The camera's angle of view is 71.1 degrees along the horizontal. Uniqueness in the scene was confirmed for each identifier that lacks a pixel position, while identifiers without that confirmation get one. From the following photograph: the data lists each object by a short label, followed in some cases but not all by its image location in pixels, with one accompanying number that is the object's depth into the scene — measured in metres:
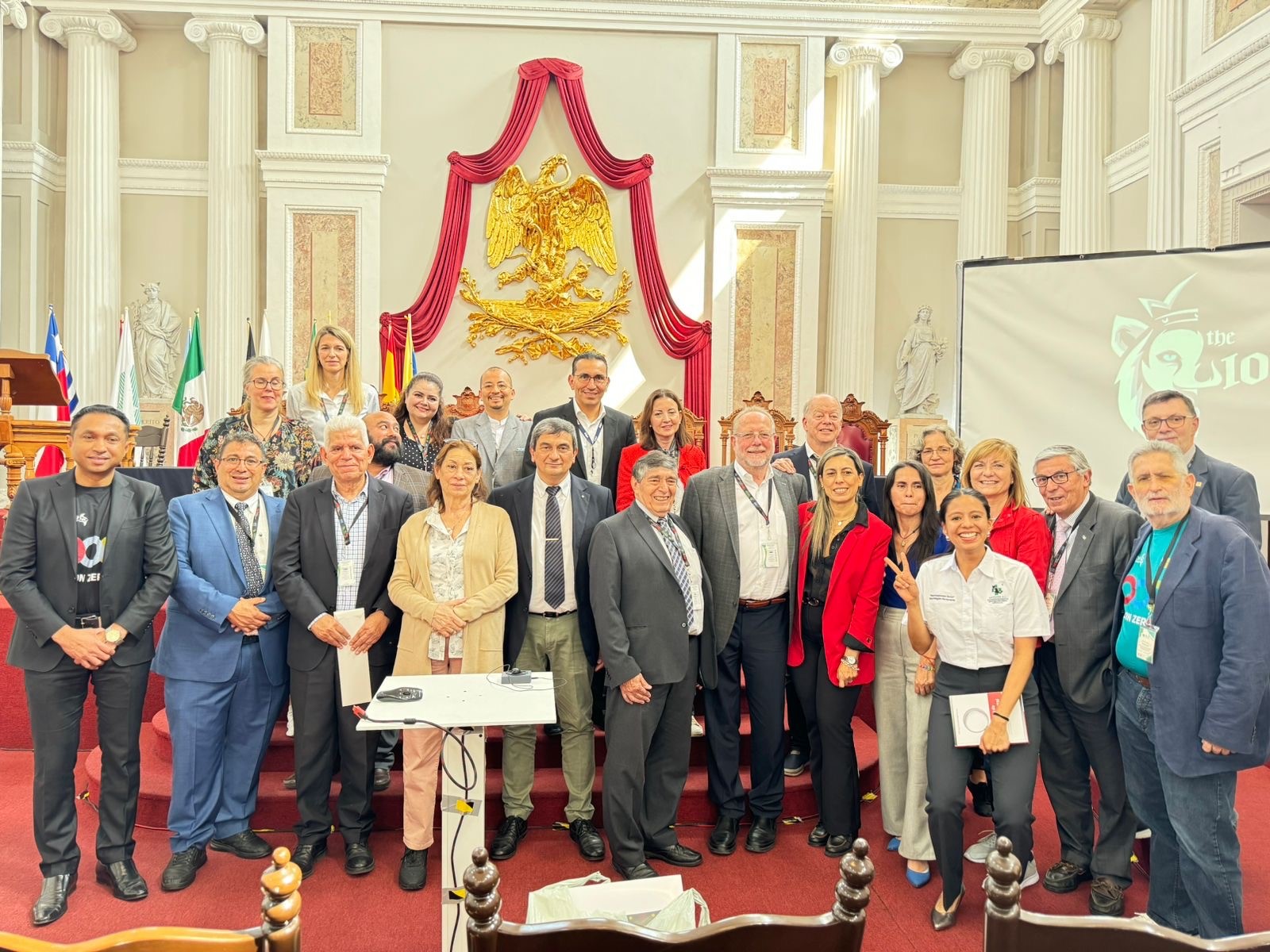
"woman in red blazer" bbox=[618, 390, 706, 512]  3.96
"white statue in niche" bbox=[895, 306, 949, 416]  10.48
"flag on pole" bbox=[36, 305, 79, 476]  7.35
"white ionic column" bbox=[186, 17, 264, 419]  9.59
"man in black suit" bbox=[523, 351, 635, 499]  4.07
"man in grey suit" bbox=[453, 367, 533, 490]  4.21
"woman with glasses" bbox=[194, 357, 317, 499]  3.58
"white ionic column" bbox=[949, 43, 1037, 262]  10.26
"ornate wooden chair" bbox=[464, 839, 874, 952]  1.34
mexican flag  7.04
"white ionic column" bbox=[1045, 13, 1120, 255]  9.48
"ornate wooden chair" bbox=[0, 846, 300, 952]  1.24
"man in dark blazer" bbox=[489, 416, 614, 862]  3.46
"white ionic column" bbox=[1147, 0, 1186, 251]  7.80
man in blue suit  3.26
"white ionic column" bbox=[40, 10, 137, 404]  9.55
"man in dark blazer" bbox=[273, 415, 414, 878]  3.33
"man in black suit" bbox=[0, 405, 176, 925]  2.99
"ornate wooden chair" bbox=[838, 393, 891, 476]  6.68
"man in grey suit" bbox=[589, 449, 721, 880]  3.26
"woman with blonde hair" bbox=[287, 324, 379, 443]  4.09
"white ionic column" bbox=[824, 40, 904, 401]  10.02
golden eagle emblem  9.77
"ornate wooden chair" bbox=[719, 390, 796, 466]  7.36
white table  2.41
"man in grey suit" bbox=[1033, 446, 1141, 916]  3.04
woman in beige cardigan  3.25
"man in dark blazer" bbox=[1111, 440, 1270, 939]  2.46
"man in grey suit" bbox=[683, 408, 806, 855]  3.51
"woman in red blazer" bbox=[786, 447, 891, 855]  3.32
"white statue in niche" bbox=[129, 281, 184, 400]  9.87
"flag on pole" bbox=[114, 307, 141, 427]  7.34
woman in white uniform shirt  2.94
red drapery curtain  9.63
